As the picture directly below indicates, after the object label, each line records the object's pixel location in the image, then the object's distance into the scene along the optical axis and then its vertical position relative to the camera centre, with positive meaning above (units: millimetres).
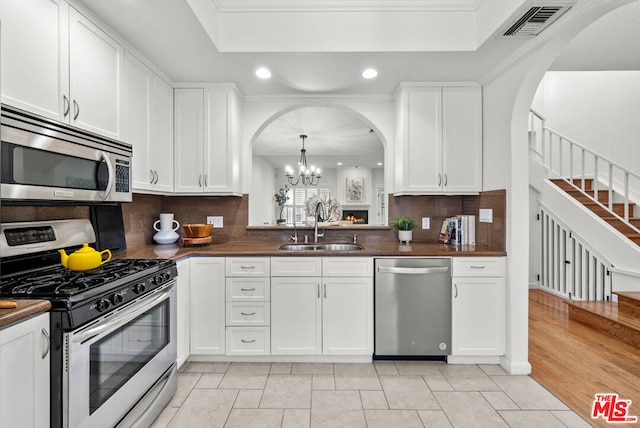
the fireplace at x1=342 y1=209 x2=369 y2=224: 10930 +5
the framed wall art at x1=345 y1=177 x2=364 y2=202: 10797 +746
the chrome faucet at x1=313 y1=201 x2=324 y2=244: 3262 -131
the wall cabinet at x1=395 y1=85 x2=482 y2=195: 3008 +666
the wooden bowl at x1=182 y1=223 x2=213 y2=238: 2949 -149
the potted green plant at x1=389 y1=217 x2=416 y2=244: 3180 -141
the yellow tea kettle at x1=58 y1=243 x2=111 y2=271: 1646 -231
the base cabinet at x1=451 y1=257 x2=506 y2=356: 2648 -743
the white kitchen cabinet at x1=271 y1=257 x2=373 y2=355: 2672 -738
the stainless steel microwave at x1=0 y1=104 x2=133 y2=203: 1438 +258
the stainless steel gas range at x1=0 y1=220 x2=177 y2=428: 1308 -513
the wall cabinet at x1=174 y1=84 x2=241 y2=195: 3031 +677
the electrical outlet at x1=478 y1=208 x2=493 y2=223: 2875 -16
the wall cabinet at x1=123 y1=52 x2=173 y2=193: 2421 +690
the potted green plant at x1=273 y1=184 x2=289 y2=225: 7488 +322
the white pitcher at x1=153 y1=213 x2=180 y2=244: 3043 -170
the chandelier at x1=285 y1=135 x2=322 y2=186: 6414 +902
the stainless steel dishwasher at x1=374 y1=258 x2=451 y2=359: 2645 -740
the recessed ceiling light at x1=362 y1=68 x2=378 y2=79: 2760 +1175
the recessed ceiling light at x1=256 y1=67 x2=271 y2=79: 2754 +1179
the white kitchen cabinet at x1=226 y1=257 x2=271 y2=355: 2676 -740
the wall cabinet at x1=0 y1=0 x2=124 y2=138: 1490 +775
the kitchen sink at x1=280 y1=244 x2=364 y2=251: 3211 -323
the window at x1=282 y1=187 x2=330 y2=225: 11031 +302
